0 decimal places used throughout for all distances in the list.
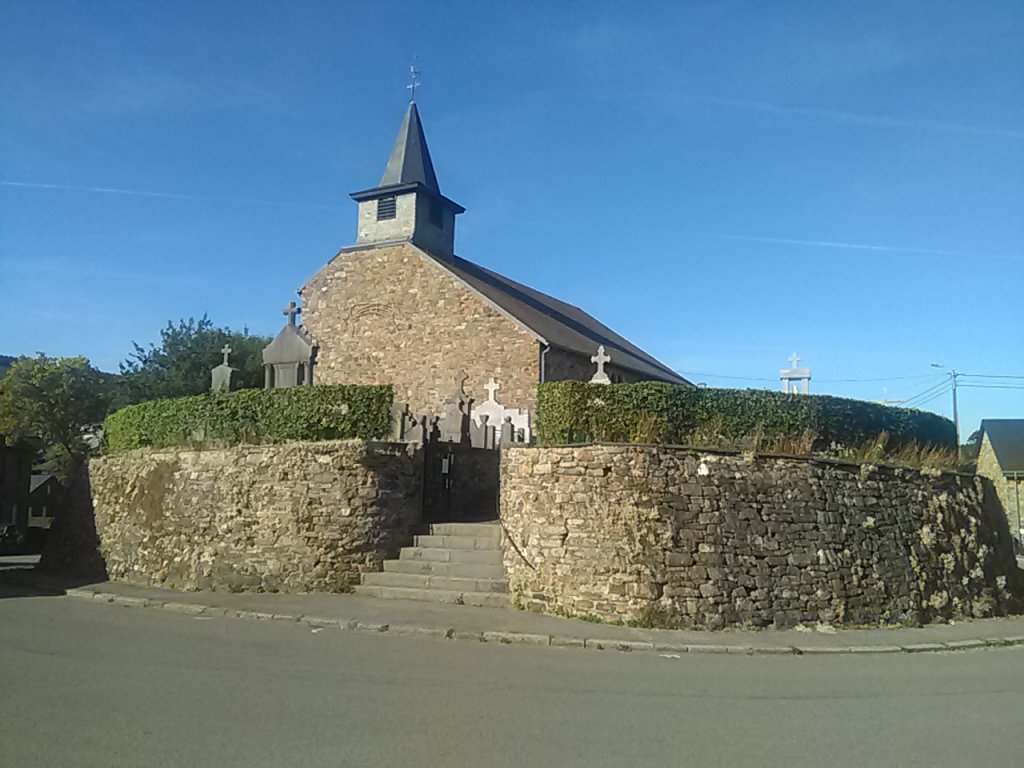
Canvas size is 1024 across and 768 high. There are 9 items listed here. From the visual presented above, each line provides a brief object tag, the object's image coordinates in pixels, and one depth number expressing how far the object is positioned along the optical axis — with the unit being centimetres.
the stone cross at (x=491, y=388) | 2351
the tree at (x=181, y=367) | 2978
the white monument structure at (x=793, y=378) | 2455
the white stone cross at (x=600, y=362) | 2052
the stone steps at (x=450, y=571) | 1327
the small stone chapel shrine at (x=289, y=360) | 2652
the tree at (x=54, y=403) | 3762
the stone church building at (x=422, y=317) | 2561
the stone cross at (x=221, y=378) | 2333
